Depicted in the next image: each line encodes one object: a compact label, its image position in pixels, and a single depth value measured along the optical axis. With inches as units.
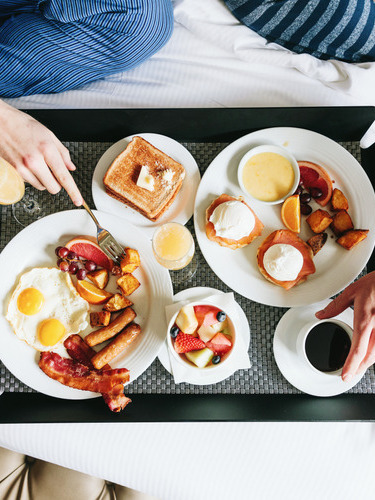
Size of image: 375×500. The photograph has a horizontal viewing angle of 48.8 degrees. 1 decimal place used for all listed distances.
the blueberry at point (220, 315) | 44.4
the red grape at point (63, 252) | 47.9
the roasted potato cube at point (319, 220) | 47.8
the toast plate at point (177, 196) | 49.6
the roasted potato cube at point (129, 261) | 47.1
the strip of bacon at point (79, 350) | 48.1
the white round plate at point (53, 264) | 46.9
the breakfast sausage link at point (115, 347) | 46.8
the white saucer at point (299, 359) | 46.4
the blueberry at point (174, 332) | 44.5
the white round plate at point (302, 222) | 47.7
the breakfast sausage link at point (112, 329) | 47.3
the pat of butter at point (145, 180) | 48.7
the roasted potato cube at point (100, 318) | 47.5
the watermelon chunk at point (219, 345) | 44.7
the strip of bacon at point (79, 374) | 45.2
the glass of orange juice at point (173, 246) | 45.6
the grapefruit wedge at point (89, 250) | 48.4
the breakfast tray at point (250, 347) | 47.3
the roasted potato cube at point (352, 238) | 46.7
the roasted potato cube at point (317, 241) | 47.7
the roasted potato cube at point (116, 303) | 47.3
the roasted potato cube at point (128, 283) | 47.3
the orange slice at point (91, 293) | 48.0
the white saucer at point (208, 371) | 46.3
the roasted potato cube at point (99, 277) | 47.9
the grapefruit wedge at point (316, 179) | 49.4
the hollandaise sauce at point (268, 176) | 49.0
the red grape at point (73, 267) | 48.3
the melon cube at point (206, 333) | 44.9
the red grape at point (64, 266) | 48.3
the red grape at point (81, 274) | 48.2
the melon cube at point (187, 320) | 44.0
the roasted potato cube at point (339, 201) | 48.7
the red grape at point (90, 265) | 48.4
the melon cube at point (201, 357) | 44.2
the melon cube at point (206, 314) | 44.9
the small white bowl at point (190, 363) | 44.0
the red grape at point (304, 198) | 49.2
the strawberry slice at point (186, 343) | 44.7
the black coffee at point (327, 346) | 44.5
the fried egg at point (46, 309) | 48.0
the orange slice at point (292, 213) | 47.8
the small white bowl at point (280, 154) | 48.4
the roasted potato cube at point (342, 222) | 47.9
